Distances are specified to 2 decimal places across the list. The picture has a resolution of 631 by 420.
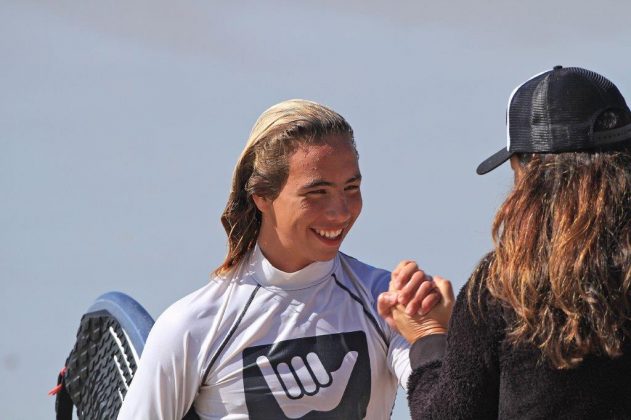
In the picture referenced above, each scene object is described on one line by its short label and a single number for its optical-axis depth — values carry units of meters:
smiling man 9.74
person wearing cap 6.96
